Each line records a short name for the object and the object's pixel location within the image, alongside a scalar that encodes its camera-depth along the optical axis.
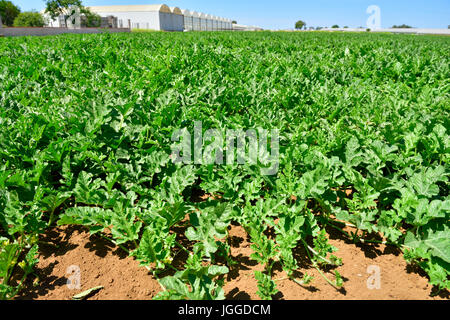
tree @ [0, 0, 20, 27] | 75.94
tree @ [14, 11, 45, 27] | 75.38
